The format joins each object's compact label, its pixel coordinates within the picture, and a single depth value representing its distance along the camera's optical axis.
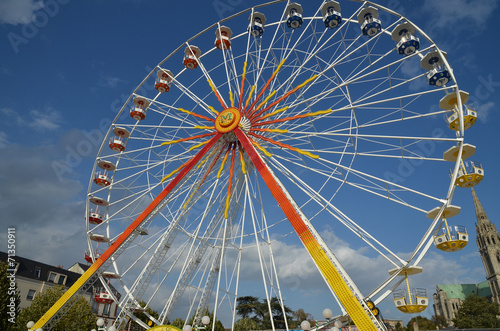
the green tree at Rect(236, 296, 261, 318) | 51.62
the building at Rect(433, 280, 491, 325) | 95.31
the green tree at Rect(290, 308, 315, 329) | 57.24
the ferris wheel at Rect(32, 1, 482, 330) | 14.53
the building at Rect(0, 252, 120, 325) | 36.17
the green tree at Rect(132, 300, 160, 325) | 45.46
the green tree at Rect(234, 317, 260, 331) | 45.41
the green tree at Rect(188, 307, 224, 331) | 44.12
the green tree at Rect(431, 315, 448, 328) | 74.44
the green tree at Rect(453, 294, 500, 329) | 49.32
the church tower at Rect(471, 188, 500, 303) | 84.88
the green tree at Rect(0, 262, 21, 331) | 22.23
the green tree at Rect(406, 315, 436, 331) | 53.64
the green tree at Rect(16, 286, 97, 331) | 26.80
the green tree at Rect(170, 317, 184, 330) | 46.25
